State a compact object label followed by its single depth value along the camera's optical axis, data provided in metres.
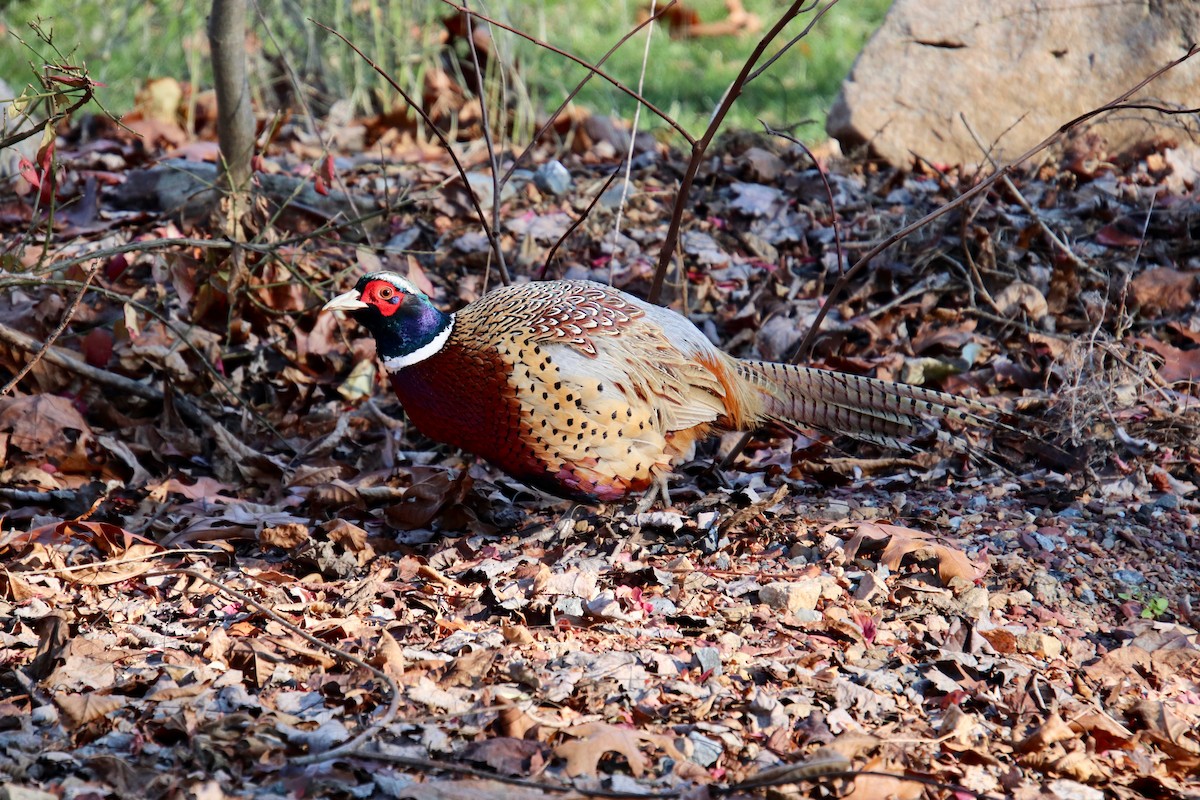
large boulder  11.14
